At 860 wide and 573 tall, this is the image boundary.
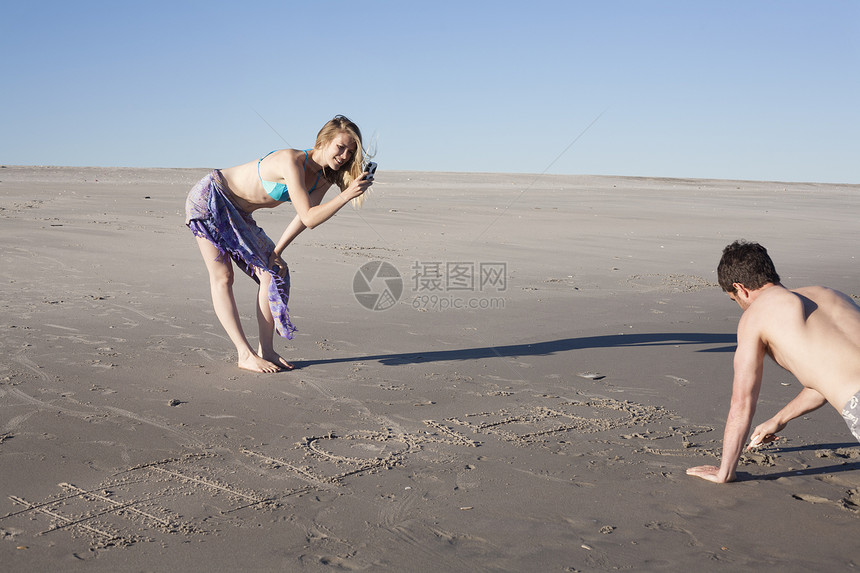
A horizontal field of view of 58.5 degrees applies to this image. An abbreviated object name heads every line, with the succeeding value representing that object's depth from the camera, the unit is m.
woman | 4.72
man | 2.85
